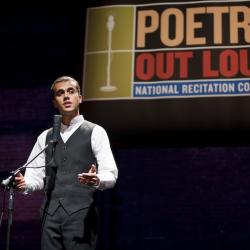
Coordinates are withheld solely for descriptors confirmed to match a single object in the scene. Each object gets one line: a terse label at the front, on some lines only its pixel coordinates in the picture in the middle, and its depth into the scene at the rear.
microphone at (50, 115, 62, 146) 4.33
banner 7.30
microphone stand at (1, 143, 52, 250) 4.04
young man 4.23
